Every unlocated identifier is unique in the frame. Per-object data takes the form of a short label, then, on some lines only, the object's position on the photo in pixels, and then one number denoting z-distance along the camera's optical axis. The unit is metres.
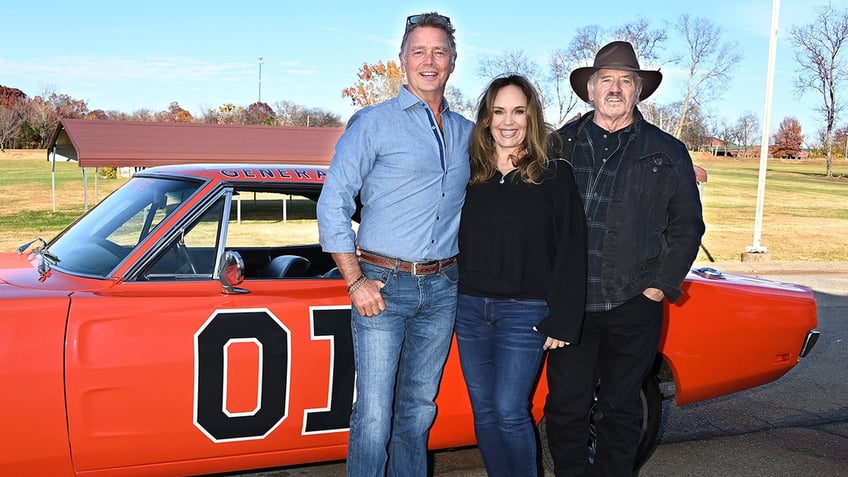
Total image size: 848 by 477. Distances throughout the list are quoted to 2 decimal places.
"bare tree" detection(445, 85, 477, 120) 40.09
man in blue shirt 2.74
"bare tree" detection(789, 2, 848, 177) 52.75
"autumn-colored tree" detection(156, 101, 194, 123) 78.31
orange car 2.80
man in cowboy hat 3.11
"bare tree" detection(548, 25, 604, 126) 39.25
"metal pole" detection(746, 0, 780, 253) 14.35
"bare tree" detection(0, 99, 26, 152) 67.38
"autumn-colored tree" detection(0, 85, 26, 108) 82.56
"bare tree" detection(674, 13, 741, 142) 46.25
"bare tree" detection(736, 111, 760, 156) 110.95
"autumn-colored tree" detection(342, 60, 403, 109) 54.25
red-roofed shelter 22.73
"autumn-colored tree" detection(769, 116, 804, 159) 105.50
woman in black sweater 2.87
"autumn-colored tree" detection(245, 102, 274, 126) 76.89
